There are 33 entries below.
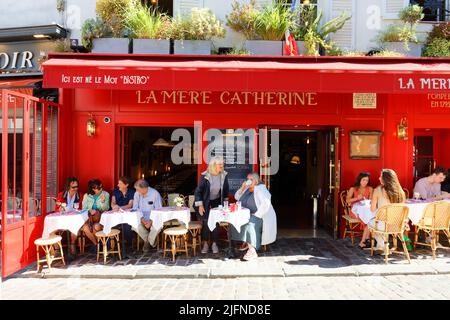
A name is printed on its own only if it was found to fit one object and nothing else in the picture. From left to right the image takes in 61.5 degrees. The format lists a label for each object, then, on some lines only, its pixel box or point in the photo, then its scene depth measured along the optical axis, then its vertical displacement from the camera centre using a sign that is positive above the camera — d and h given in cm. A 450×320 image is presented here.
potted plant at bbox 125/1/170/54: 812 +264
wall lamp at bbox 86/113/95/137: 819 +59
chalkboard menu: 849 +7
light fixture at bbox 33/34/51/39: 862 +271
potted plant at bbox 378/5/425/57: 844 +264
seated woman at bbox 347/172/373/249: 784 -77
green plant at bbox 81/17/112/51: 820 +268
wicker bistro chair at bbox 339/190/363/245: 785 -141
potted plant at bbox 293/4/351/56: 820 +281
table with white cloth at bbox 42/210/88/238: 647 -119
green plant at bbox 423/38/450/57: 830 +235
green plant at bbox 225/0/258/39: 834 +299
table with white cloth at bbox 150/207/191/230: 680 -112
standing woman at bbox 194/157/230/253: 732 -76
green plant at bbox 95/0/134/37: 827 +311
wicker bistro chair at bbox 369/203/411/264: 648 -113
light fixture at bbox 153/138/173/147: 1099 +35
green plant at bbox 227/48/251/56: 802 +220
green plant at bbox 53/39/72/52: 854 +247
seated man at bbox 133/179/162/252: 714 -99
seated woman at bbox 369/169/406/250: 654 -67
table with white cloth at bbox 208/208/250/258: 668 -113
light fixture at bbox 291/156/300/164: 1548 -24
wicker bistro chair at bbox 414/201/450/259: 683 -116
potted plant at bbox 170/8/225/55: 820 +266
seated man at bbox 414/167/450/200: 789 -69
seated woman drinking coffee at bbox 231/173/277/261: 691 -120
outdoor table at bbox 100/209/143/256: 661 -115
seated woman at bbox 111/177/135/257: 751 -83
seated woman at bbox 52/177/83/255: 730 -82
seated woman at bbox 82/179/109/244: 716 -97
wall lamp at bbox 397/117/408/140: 841 +56
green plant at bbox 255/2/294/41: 818 +286
